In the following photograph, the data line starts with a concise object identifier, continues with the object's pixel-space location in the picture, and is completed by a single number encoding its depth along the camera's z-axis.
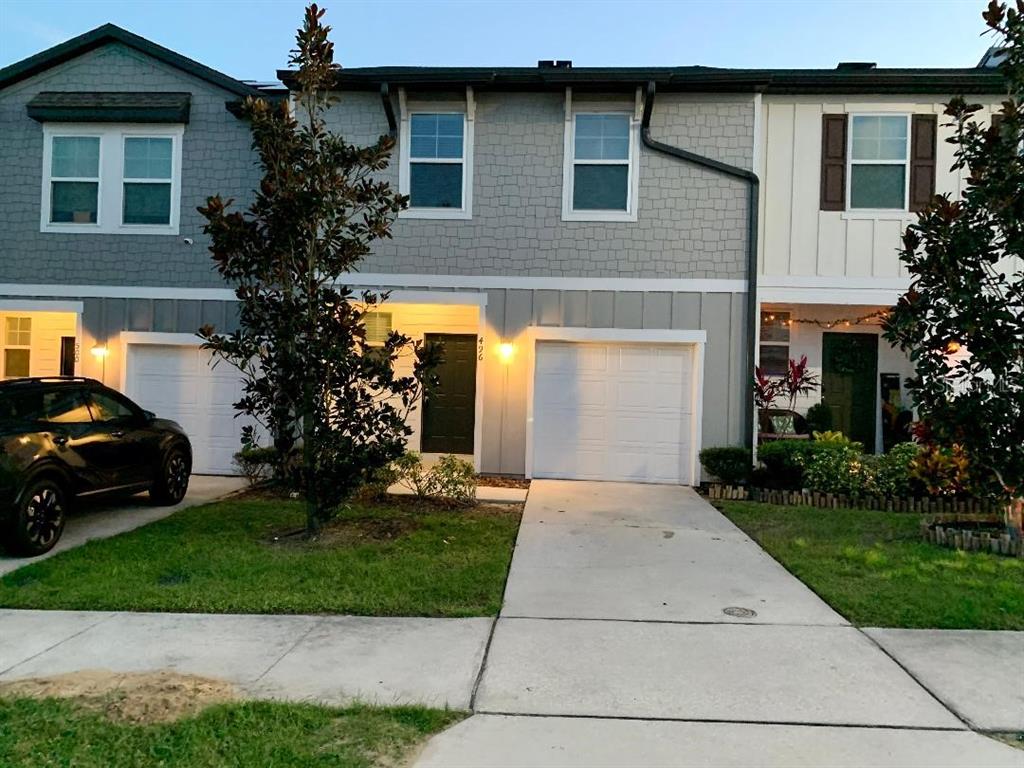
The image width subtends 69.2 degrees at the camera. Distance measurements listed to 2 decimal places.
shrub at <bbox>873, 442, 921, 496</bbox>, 9.54
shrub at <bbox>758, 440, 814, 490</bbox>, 9.98
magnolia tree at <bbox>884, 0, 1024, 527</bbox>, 6.65
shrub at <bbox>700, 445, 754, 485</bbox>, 10.22
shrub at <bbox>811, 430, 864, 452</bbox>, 10.16
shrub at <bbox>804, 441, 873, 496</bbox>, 9.62
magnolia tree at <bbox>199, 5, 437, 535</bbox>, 6.74
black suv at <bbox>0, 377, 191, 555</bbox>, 6.60
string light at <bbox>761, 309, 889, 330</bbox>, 12.52
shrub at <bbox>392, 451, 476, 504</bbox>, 9.19
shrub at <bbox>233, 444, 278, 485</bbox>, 9.84
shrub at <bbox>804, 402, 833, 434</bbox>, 12.29
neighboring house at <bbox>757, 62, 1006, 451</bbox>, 10.70
